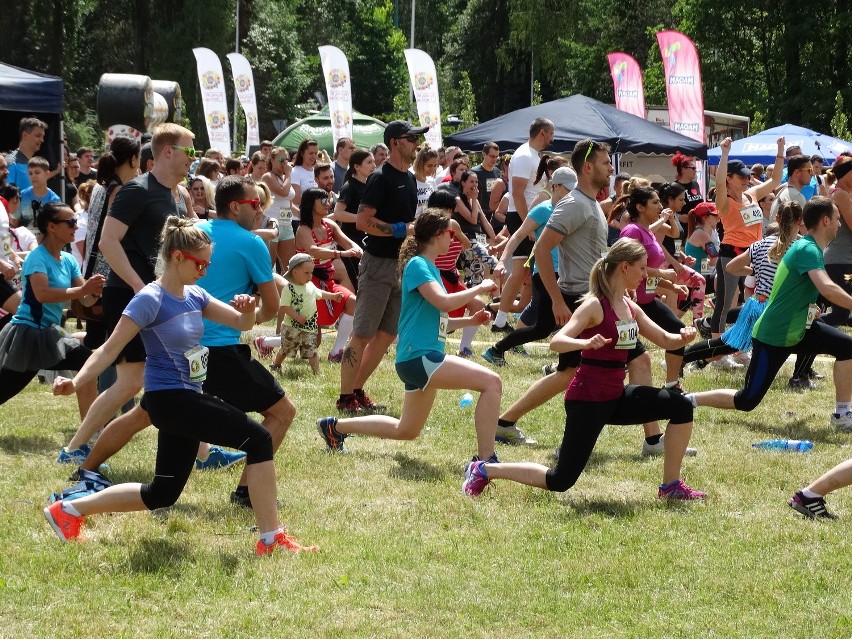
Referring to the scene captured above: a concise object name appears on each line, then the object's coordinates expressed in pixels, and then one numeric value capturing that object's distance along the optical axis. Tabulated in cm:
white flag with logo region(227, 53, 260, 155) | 3077
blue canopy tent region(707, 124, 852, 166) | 2555
